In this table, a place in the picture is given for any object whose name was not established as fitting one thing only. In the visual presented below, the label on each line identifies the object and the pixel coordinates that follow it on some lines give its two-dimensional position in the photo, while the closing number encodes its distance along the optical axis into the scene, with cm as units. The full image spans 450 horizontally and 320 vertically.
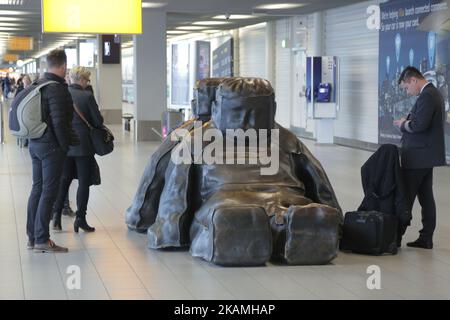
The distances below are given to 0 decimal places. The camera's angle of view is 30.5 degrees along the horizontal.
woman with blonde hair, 760
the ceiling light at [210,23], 2342
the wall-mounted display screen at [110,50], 2633
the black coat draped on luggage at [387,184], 675
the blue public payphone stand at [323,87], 1803
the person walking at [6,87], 4356
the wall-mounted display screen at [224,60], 2664
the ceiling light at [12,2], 1610
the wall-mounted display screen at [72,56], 3475
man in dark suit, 680
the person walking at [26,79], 1778
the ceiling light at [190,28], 2572
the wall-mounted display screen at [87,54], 3034
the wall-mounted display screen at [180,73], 2022
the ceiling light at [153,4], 1683
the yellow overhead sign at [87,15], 1163
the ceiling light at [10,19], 2182
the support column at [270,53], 2325
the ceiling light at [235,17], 2072
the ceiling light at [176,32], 2830
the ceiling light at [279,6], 1733
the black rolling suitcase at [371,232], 654
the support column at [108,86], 2691
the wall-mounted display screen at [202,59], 2027
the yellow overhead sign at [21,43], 3329
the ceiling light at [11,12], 1906
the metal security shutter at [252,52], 2461
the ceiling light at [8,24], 2397
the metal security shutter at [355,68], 1703
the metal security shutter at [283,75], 2208
